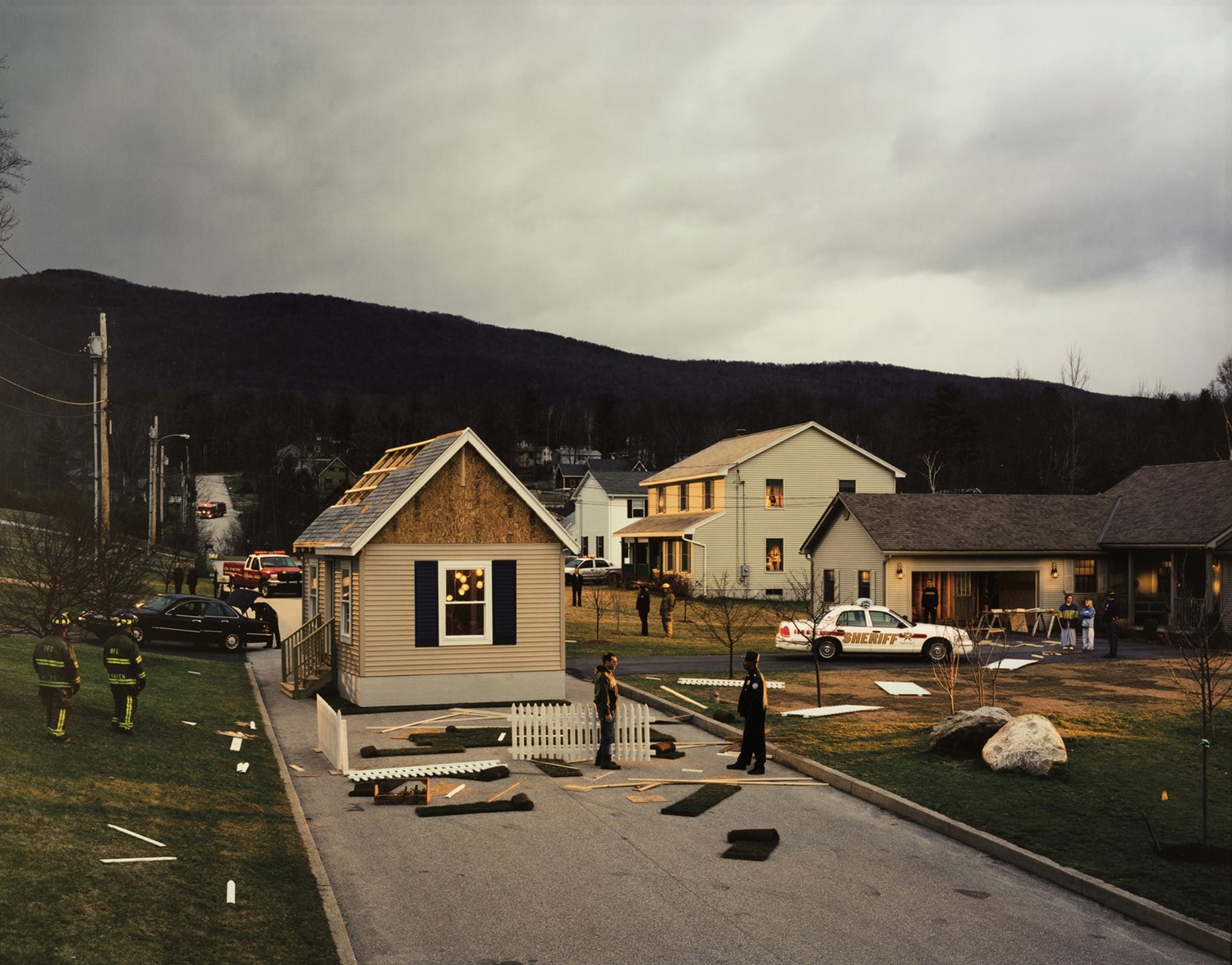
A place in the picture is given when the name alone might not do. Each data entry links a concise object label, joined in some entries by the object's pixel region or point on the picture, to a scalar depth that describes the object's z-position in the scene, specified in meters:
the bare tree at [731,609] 42.97
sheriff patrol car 32.50
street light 53.44
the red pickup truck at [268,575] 52.53
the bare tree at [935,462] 90.93
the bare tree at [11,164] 23.42
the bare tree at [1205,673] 14.59
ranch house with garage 42.09
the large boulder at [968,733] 17.17
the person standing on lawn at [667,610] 39.59
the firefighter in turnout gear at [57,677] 14.33
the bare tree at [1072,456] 80.31
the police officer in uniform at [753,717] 16.62
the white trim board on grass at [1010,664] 29.95
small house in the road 23.19
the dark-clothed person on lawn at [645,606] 40.41
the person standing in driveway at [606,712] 17.44
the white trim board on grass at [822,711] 21.97
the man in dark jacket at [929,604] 41.77
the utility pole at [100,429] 34.05
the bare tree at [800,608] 33.16
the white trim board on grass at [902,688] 25.41
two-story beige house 57.19
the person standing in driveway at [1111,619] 33.78
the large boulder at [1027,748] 15.69
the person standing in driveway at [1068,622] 36.28
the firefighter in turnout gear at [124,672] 15.80
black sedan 34.22
